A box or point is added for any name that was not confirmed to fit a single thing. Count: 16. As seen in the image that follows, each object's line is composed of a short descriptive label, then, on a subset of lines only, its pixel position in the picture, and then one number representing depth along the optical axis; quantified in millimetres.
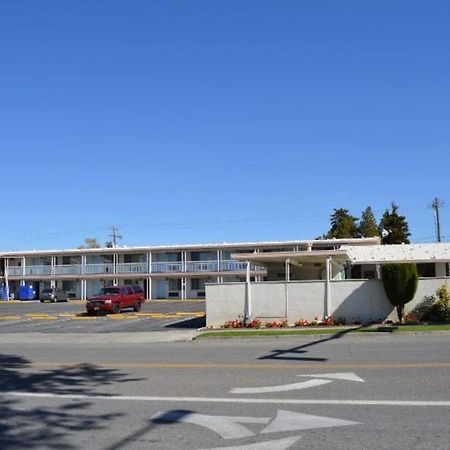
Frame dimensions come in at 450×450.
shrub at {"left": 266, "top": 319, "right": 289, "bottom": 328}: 25920
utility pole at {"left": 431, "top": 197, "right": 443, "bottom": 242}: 81288
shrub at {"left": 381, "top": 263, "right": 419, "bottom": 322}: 25438
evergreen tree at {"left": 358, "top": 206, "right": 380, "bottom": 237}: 75625
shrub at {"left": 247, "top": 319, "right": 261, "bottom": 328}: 26283
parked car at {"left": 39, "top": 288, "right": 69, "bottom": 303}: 61781
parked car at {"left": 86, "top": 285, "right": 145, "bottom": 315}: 42219
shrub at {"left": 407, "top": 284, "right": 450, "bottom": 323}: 24922
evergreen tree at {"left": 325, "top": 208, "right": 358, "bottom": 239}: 75988
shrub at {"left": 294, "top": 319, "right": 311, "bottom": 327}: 25881
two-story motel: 60406
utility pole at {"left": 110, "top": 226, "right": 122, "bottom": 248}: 98625
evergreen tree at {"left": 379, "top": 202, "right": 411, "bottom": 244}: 74312
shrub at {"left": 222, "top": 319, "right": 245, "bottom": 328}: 26594
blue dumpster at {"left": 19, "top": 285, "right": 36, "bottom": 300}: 66562
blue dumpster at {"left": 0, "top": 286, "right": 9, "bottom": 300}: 68425
